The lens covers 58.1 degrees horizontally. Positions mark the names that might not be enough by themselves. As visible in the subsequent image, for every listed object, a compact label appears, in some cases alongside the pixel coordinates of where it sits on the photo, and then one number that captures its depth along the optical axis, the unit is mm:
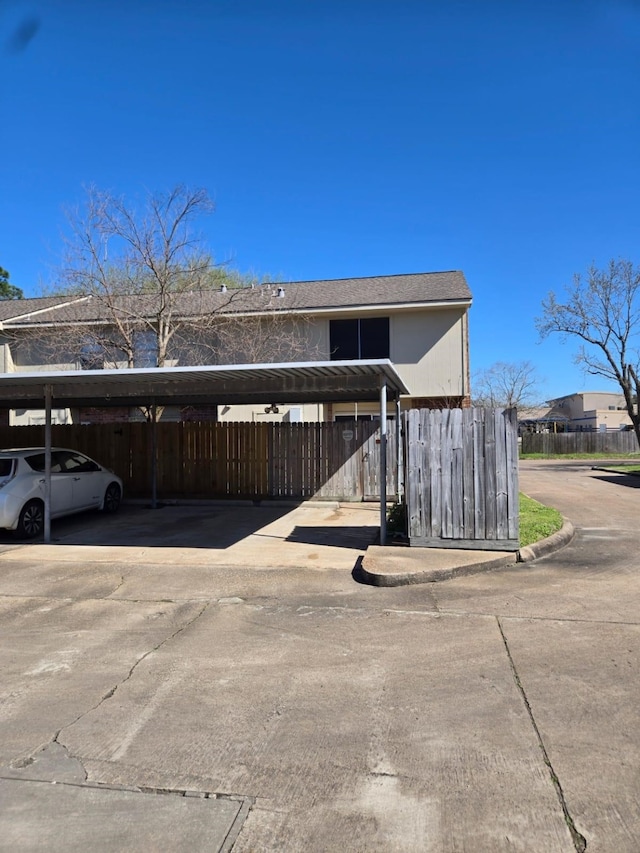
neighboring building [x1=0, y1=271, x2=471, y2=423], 18547
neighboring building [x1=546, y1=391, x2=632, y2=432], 59219
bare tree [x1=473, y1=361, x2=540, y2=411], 50419
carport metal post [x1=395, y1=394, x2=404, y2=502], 13703
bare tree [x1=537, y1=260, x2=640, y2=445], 29125
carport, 8258
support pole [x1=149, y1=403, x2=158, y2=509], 13914
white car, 9594
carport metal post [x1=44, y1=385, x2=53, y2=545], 9625
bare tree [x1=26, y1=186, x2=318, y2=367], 16281
